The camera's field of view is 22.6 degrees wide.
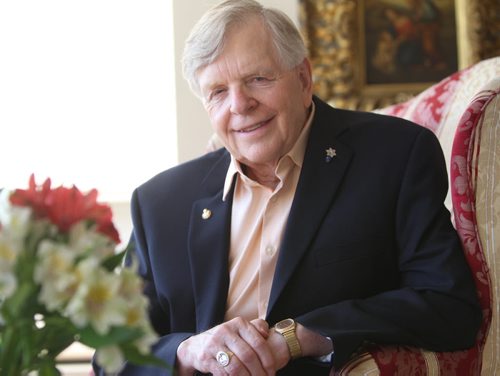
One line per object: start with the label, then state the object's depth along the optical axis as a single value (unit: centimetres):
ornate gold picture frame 279
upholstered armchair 171
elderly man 168
